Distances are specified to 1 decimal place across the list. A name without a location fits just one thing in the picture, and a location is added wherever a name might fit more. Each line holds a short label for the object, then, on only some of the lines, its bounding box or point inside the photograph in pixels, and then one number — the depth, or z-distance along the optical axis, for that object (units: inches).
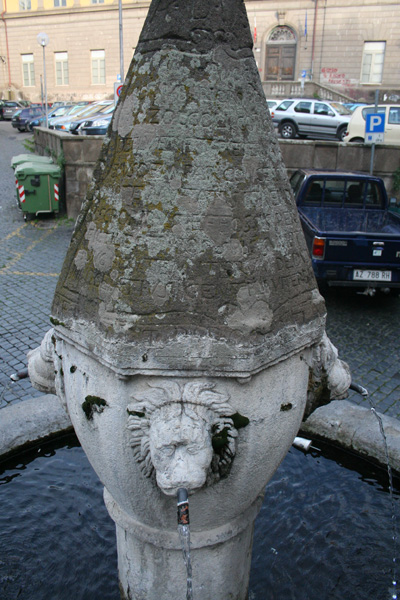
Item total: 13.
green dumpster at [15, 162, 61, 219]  466.3
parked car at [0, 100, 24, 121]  1374.3
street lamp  735.1
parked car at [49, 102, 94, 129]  919.0
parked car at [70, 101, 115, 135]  819.4
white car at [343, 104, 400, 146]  646.5
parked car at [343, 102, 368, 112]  891.4
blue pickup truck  284.7
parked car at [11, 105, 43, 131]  1150.0
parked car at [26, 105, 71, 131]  1016.9
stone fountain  75.2
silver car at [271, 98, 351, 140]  783.1
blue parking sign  413.7
